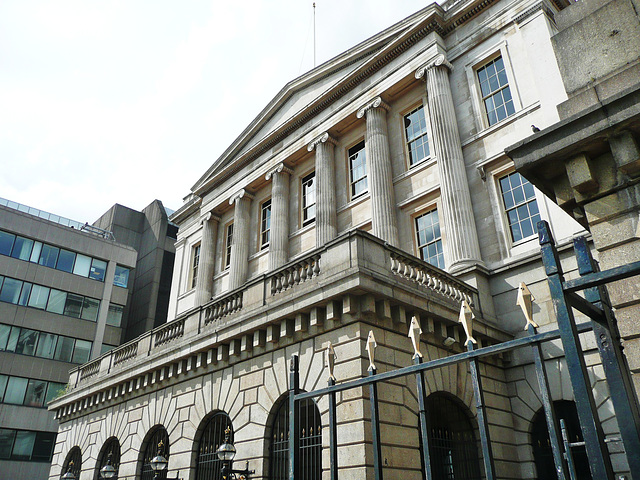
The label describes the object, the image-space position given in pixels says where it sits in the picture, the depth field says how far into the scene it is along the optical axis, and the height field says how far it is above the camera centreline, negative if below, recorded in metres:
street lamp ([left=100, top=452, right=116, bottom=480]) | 17.61 +1.19
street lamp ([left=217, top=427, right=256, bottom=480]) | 12.64 +1.10
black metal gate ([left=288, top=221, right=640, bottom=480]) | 3.13 +0.84
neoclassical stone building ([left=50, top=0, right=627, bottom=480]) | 13.17 +6.04
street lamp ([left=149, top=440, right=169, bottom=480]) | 15.20 +1.21
